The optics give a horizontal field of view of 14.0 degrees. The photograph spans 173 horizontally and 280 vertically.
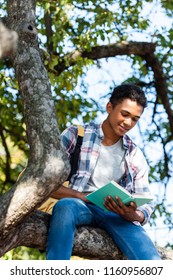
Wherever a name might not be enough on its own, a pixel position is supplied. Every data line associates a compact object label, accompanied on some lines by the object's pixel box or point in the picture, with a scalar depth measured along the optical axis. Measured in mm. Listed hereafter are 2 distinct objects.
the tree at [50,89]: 3480
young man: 3785
